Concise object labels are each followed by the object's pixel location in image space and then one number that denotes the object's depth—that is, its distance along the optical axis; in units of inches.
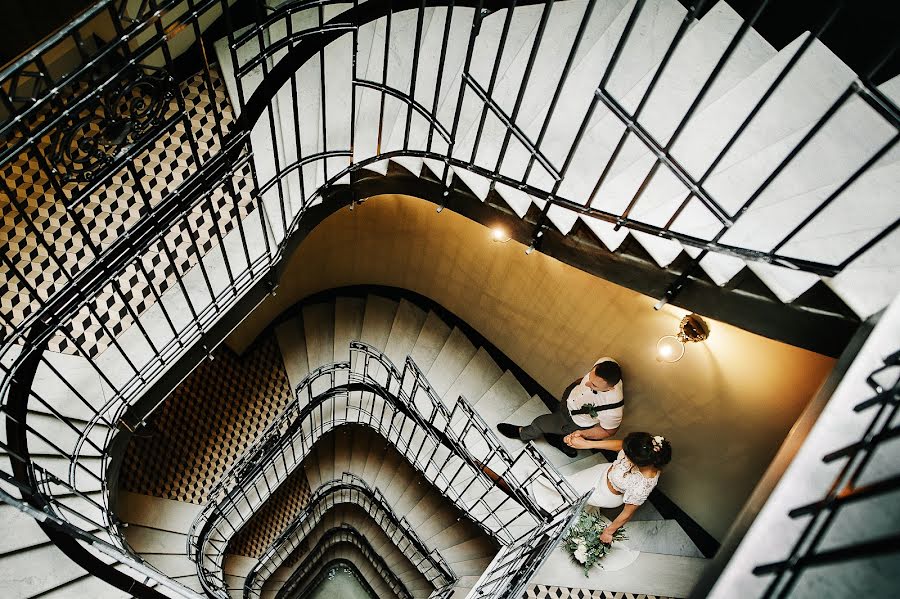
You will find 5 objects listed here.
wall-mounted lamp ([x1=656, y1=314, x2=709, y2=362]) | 155.6
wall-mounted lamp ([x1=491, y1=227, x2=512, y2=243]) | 141.1
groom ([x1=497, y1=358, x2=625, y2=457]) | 165.2
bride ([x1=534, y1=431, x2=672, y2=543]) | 154.6
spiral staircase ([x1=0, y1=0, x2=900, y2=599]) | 90.7
